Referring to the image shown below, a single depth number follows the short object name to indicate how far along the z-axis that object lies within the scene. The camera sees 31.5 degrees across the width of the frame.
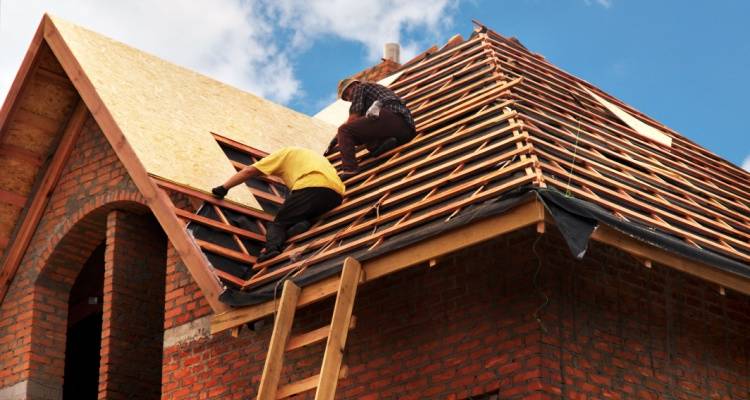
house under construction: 9.96
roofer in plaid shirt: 12.56
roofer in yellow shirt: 12.05
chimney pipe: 18.89
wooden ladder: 9.86
